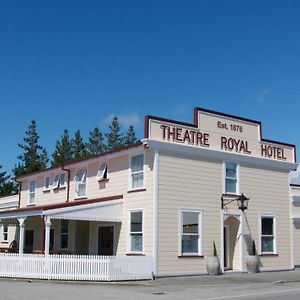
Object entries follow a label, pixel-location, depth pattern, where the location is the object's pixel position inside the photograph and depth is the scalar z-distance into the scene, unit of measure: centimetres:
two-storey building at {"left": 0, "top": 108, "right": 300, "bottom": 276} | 2269
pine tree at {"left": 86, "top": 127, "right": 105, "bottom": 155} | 7319
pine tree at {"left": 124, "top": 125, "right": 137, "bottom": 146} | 7269
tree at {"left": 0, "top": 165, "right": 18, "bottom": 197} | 6881
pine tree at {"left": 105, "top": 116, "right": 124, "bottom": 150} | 7334
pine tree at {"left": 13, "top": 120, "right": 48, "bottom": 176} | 7138
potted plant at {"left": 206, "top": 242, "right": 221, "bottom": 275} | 2328
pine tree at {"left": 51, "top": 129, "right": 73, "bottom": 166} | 7189
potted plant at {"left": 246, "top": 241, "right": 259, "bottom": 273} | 2498
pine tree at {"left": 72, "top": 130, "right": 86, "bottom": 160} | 7256
